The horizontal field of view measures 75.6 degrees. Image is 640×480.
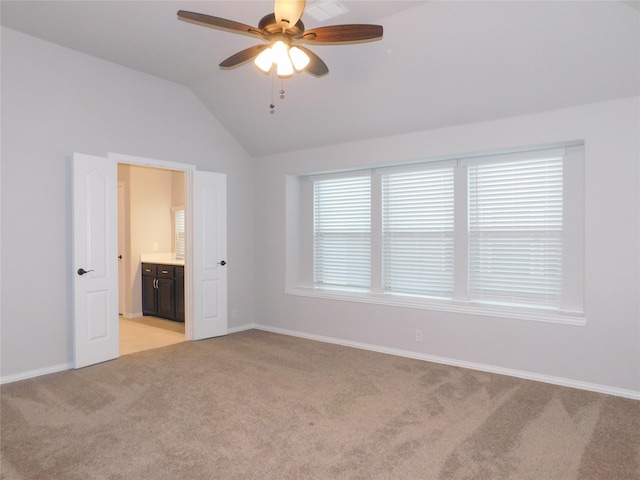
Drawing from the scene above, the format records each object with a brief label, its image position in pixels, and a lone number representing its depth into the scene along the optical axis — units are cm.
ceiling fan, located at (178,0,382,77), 217
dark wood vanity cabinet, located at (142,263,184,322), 606
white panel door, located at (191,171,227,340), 511
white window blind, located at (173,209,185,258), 694
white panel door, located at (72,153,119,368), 402
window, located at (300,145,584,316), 381
